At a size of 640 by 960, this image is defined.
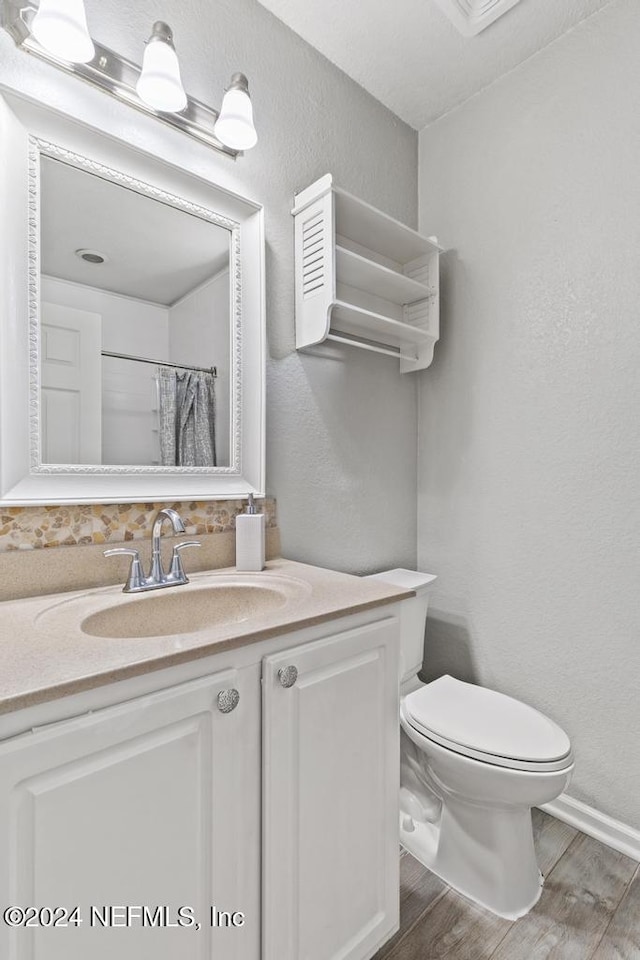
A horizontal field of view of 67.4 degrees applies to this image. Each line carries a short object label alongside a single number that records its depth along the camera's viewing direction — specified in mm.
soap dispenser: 1341
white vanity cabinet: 648
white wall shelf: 1508
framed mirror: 1063
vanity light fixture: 1020
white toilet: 1217
